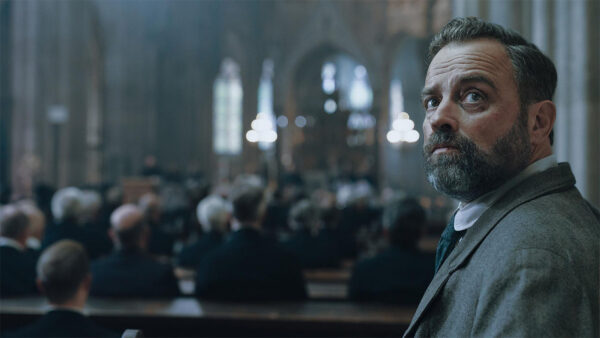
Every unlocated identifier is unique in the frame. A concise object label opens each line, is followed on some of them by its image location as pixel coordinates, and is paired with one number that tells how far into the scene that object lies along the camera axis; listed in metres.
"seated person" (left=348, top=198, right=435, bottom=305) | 4.23
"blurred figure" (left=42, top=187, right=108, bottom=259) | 6.54
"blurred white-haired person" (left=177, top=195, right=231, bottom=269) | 6.20
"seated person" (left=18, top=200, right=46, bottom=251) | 5.61
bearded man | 1.28
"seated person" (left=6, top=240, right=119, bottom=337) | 2.84
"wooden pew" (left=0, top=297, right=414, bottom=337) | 3.61
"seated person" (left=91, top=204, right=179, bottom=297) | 4.44
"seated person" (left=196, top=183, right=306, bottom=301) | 4.25
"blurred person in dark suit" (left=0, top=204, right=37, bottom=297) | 4.62
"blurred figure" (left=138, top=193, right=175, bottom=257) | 7.68
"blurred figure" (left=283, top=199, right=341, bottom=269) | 6.37
